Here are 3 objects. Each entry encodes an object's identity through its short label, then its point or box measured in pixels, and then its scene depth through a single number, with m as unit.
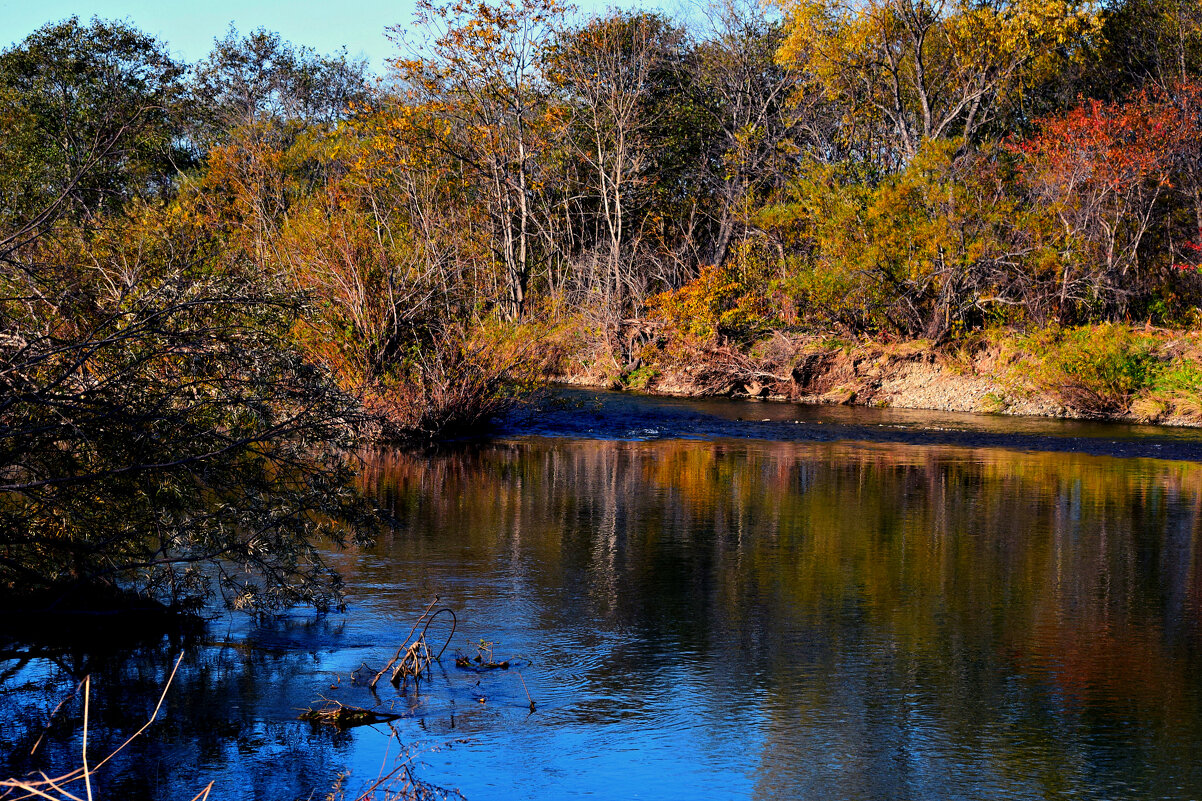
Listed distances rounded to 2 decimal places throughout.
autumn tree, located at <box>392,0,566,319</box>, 35.12
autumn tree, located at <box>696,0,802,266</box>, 39.44
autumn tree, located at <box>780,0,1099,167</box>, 33.84
